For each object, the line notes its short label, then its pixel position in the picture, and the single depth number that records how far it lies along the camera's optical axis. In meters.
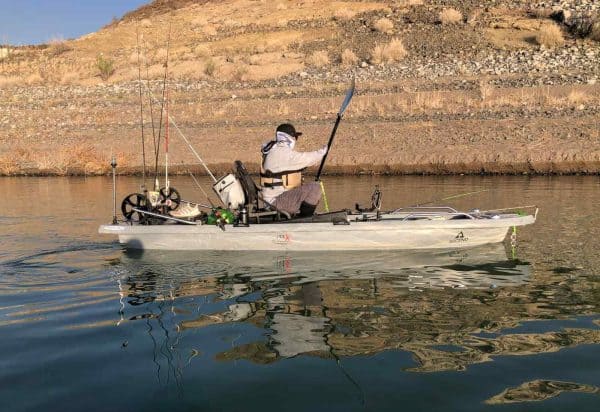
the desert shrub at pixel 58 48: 49.79
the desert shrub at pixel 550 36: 34.62
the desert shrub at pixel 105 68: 41.03
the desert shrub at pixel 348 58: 37.12
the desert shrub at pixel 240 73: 37.29
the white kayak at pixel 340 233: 9.71
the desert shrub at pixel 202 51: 43.53
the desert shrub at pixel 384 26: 40.84
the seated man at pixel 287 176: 9.76
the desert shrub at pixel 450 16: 39.91
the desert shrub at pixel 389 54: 36.16
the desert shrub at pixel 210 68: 39.16
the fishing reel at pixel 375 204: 10.02
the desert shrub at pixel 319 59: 37.90
